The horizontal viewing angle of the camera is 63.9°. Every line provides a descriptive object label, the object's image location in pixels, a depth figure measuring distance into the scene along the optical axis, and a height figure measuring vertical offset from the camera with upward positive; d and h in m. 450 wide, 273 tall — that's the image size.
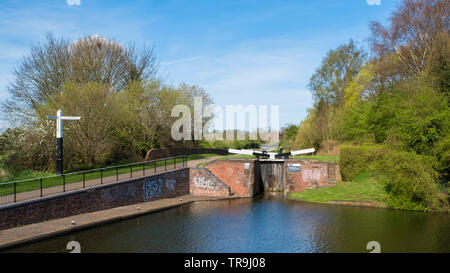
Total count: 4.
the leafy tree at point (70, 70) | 30.19 +5.99
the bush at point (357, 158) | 23.44 -1.67
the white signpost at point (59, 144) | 20.45 -0.49
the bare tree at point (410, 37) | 27.11 +7.60
